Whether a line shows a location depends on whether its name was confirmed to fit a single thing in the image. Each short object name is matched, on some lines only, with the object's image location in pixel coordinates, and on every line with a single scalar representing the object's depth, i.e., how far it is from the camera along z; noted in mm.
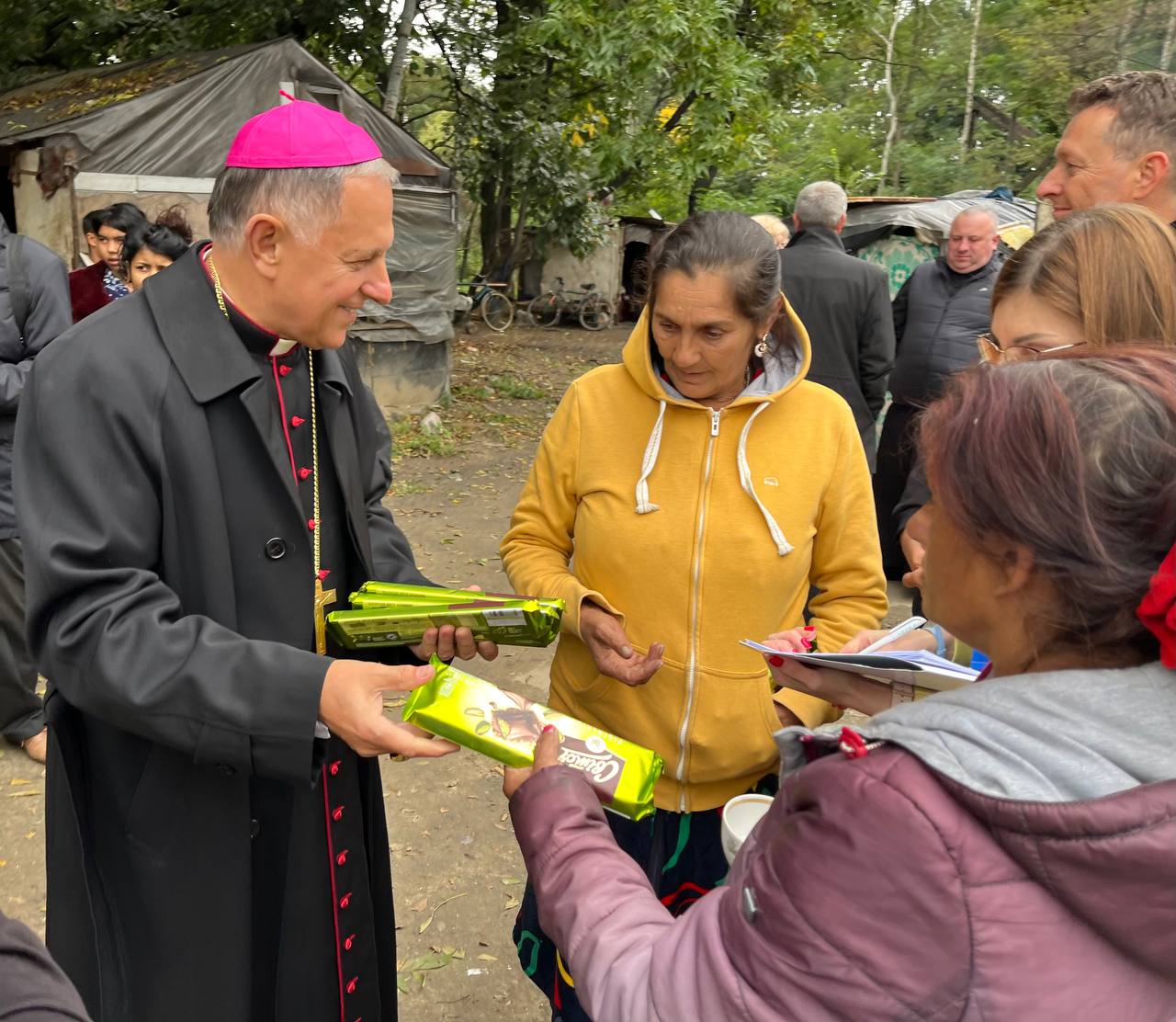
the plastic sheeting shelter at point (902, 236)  10375
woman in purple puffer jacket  968
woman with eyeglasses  1776
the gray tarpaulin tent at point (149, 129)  8703
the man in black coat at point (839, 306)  5828
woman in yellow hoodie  2217
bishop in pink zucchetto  1661
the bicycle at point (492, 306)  19547
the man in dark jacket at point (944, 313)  5914
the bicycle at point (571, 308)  22344
